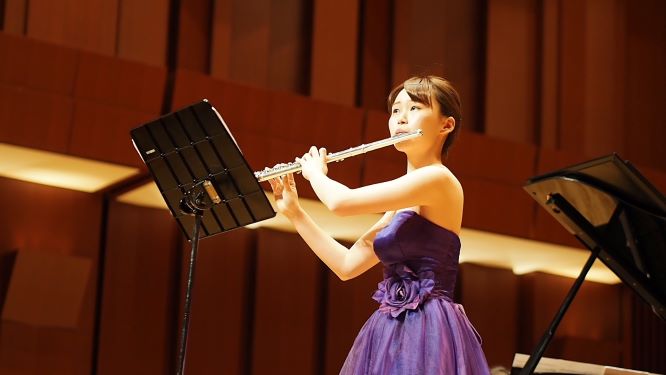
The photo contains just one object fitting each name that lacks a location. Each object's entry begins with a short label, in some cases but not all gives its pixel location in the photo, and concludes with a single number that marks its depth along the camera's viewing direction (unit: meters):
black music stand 5.46
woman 5.28
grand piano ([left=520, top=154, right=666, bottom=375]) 6.05
